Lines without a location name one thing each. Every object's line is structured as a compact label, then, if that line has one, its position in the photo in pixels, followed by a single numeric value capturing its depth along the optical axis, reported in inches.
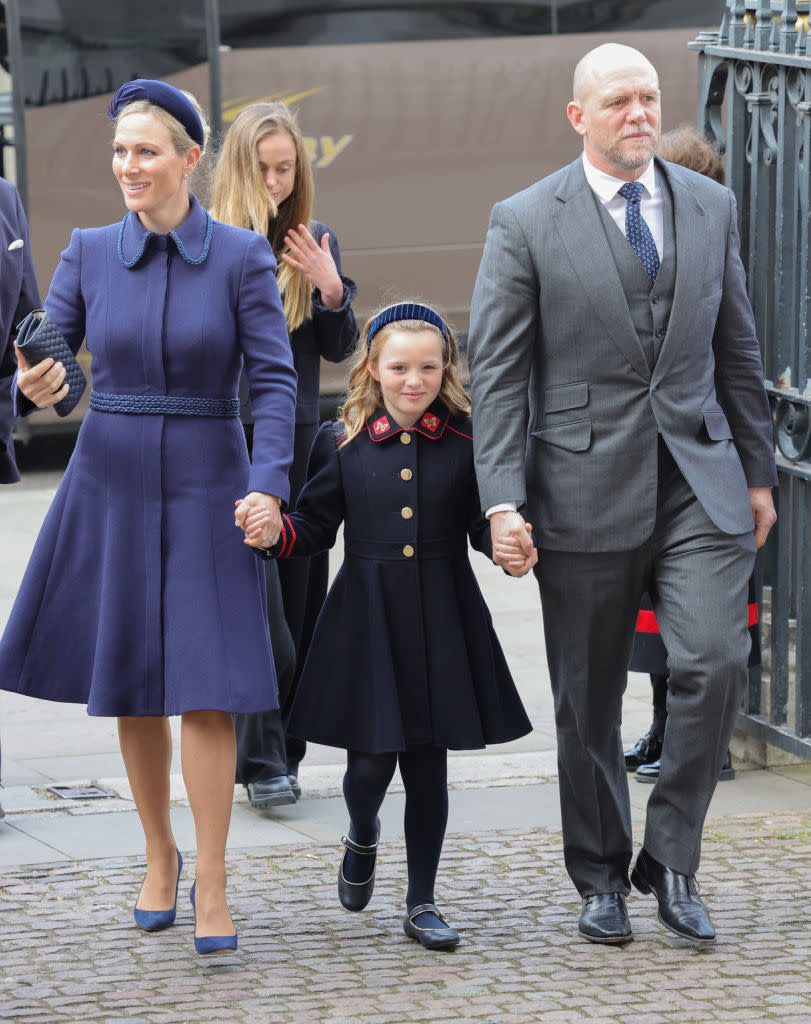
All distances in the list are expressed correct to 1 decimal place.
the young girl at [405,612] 351.3
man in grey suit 341.1
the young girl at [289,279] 435.8
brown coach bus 887.1
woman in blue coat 343.6
